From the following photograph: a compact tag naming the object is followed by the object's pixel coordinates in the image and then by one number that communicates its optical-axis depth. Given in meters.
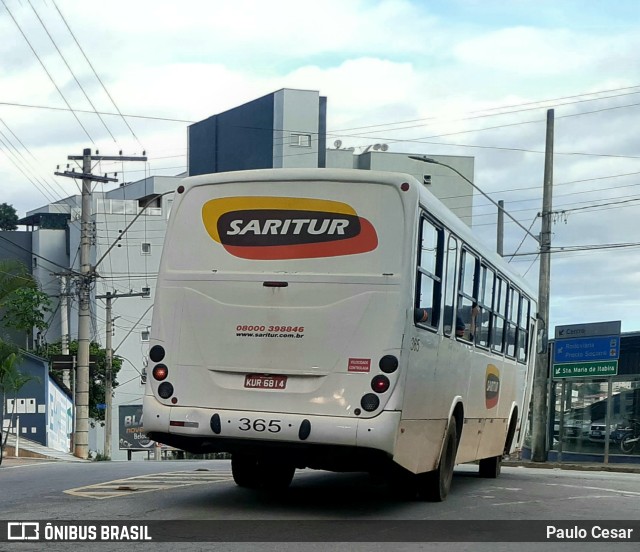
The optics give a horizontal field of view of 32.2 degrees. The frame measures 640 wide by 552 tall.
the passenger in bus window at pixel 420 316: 10.54
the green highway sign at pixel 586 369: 32.14
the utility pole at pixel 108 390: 48.19
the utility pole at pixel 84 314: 37.03
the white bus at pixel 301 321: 10.11
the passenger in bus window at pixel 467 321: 12.64
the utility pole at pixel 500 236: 39.59
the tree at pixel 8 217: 113.75
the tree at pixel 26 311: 65.38
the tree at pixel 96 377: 66.44
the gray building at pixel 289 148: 70.19
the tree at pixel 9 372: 34.78
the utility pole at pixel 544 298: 32.16
